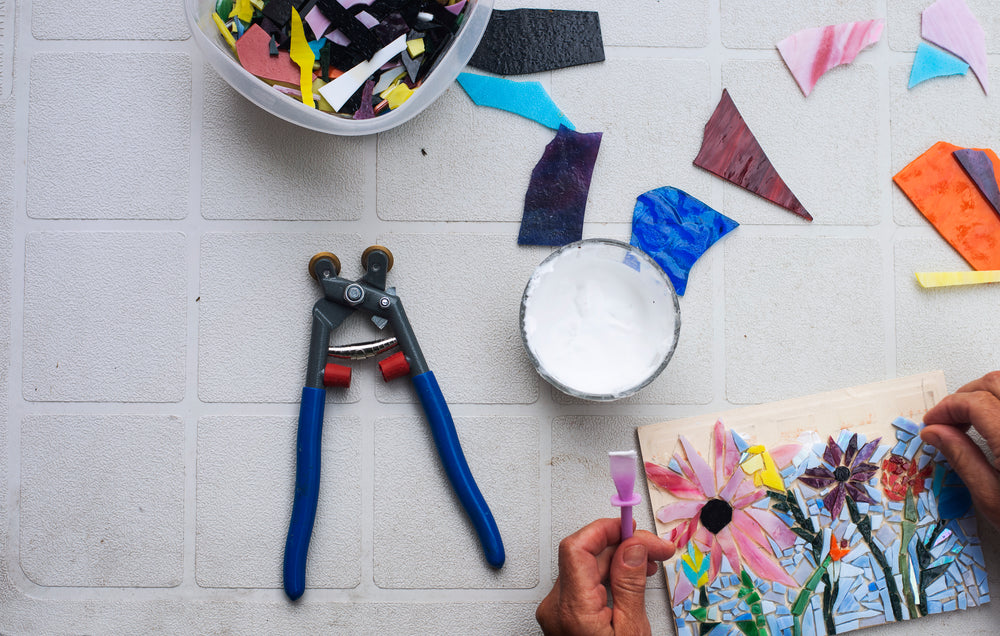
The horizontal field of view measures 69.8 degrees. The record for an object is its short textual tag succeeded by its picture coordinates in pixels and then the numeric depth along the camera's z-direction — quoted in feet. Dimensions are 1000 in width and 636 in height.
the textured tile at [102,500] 2.49
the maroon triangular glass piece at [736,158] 2.50
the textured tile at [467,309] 2.49
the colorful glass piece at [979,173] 2.51
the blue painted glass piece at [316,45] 2.38
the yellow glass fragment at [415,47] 2.38
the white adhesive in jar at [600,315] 2.34
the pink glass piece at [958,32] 2.55
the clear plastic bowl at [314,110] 2.25
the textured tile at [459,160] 2.50
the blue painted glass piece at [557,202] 2.48
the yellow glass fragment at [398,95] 2.36
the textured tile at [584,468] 2.48
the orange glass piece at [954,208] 2.52
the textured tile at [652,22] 2.53
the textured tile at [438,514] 2.47
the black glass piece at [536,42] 2.50
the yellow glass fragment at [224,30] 2.33
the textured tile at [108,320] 2.50
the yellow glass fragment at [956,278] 2.51
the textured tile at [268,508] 2.46
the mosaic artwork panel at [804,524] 2.44
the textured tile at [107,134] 2.51
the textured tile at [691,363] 2.50
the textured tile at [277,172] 2.50
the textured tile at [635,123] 2.51
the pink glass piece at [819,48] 2.52
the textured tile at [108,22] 2.52
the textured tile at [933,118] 2.54
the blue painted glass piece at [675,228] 2.48
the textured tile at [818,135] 2.53
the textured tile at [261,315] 2.48
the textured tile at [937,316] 2.53
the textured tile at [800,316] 2.51
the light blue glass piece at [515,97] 2.50
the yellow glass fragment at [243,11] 2.35
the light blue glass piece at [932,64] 2.54
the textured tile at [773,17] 2.54
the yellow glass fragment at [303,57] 2.35
